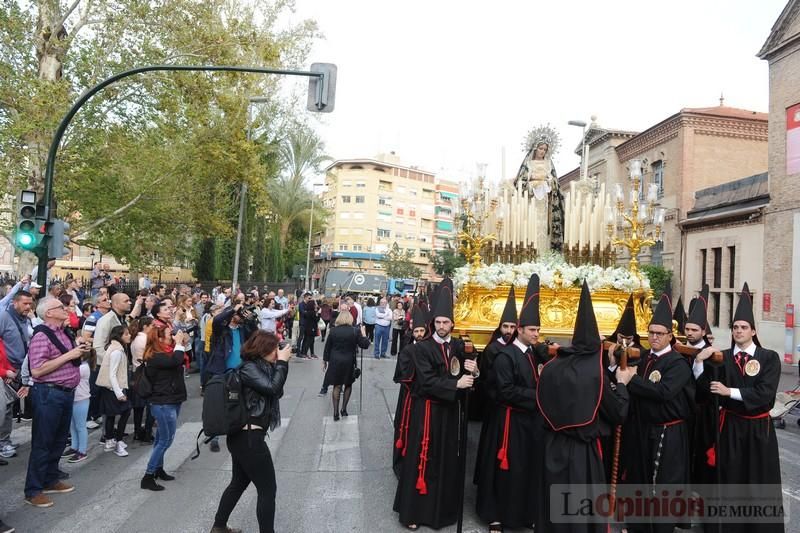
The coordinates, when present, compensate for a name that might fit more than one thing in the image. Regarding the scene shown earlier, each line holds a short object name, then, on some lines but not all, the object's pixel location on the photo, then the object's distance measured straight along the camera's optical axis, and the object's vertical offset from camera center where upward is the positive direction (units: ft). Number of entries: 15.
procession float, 27.14 +2.81
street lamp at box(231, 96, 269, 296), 73.36 +11.25
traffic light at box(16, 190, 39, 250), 35.32 +2.92
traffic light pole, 35.68 +11.21
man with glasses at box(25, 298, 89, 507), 19.52 -3.83
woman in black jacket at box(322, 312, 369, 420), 33.71 -3.66
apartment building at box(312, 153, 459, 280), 256.11 +33.44
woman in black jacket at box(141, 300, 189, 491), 21.52 -3.94
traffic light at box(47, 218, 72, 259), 37.14 +2.24
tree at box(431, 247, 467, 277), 137.90 +7.99
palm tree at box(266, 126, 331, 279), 151.64 +27.55
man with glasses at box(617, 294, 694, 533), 18.07 -3.24
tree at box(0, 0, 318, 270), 53.26 +15.82
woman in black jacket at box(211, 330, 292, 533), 16.25 -3.86
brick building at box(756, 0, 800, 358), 70.59 +15.17
